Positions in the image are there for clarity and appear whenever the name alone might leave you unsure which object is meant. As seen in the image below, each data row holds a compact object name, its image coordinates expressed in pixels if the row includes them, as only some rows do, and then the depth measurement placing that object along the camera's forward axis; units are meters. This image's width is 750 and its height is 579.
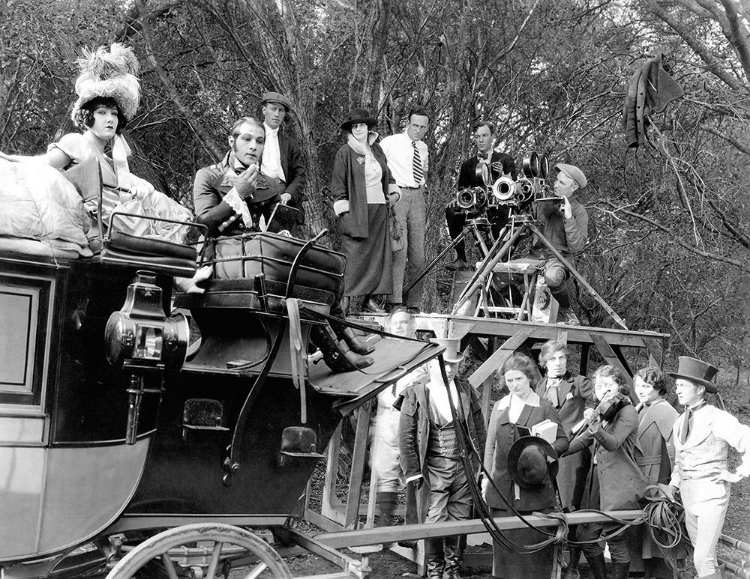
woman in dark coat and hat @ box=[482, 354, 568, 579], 6.04
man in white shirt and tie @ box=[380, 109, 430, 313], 8.88
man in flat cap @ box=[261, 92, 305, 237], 7.51
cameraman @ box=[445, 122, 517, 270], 9.08
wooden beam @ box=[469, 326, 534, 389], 7.35
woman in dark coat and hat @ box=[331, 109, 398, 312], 8.36
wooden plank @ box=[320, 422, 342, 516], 7.06
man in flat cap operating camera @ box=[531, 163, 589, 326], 8.80
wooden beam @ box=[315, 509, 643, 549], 4.63
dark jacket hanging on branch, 9.27
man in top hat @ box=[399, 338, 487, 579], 6.18
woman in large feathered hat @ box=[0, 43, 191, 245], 4.57
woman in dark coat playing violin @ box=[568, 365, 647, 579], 6.19
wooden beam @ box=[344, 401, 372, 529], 6.61
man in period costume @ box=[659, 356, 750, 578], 5.80
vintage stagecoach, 3.61
